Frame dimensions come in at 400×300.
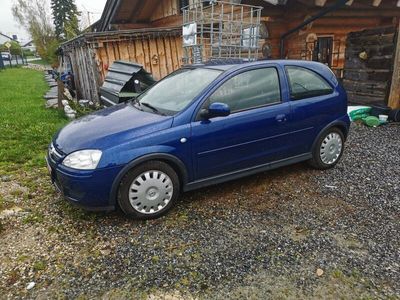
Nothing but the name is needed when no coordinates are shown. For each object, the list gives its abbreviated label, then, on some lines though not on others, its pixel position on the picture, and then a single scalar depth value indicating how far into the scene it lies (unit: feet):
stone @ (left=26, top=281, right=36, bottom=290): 8.64
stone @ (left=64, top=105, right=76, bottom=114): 26.68
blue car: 10.78
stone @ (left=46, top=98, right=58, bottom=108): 31.91
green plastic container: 23.44
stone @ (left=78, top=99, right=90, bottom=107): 30.27
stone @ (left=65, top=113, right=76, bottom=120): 25.76
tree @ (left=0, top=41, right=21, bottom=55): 161.44
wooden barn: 25.52
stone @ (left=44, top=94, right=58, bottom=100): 38.30
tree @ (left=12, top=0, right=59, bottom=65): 115.11
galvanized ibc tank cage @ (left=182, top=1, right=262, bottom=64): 23.86
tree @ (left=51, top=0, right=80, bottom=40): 161.17
